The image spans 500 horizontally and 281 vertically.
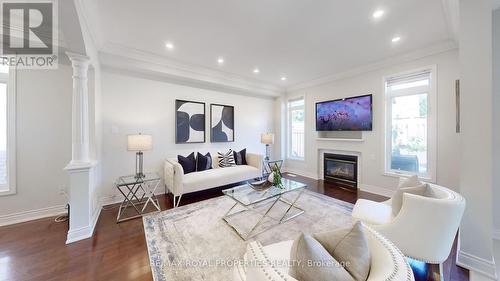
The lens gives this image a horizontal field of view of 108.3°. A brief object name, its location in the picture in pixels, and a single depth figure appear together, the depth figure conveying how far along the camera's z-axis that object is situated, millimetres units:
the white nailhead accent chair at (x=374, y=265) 657
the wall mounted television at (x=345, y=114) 3977
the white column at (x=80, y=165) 2221
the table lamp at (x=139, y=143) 2994
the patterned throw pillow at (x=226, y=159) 4316
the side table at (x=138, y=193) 2779
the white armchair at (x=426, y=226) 1479
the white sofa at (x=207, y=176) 3139
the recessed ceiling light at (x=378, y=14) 2229
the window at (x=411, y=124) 3215
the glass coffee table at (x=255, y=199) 2346
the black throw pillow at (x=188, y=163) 3676
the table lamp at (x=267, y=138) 5121
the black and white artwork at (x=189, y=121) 4043
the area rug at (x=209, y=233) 1720
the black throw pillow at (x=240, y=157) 4575
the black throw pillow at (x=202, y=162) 3941
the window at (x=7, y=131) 2537
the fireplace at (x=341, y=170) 4270
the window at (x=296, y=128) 5539
